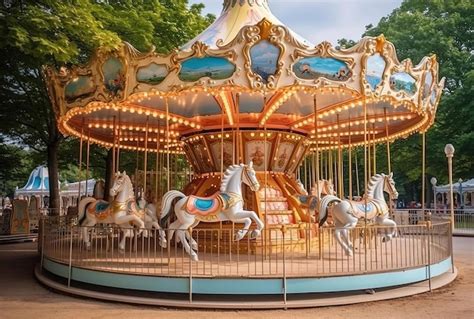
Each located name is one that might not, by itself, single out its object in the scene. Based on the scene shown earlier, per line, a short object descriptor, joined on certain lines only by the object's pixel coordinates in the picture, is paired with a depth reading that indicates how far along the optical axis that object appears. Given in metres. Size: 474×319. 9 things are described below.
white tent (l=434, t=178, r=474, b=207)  33.21
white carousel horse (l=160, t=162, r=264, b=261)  9.38
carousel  8.21
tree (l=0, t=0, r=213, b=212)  9.60
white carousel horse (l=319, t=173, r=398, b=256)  10.23
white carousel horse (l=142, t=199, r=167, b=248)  11.72
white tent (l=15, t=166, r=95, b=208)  40.79
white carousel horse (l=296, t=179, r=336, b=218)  11.95
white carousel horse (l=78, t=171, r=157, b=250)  10.93
